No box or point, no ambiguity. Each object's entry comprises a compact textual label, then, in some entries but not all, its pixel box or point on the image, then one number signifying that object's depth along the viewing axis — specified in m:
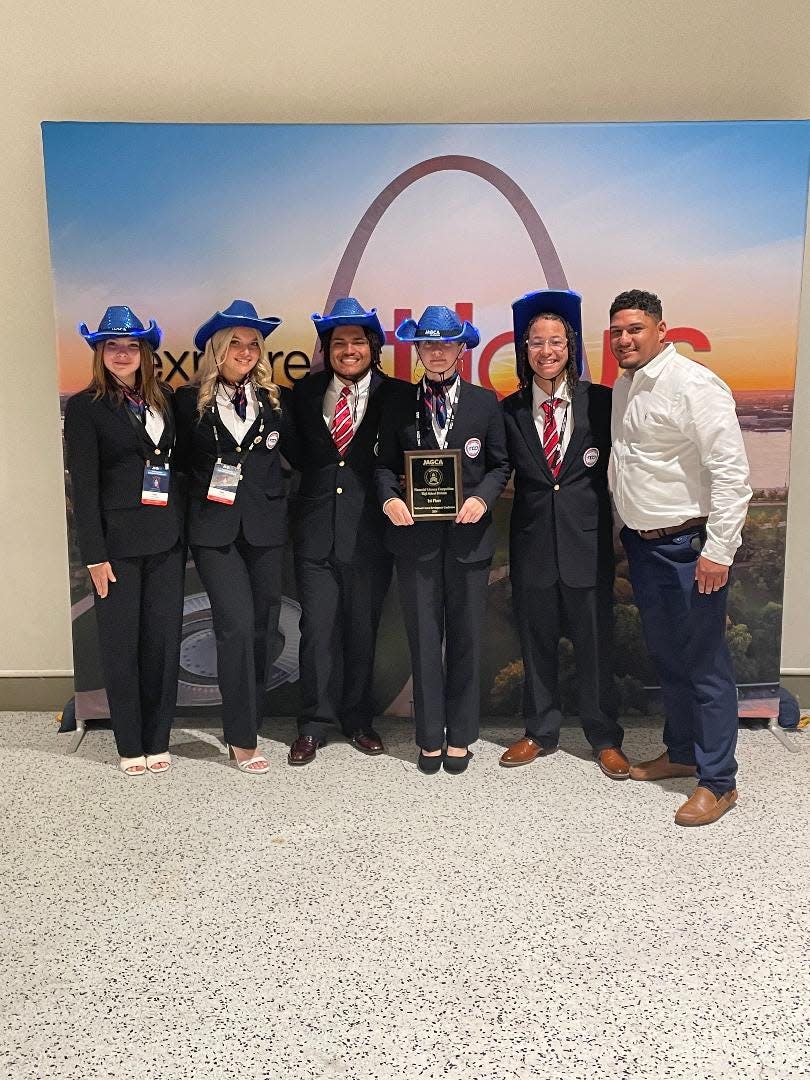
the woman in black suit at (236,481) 3.64
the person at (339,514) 3.71
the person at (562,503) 3.59
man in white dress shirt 3.25
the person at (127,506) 3.57
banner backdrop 3.88
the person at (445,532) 3.57
